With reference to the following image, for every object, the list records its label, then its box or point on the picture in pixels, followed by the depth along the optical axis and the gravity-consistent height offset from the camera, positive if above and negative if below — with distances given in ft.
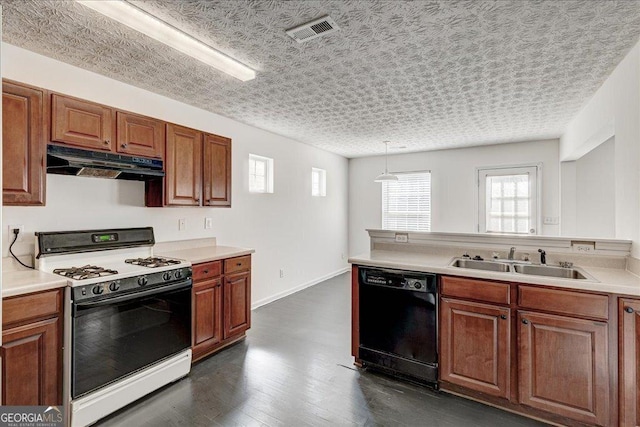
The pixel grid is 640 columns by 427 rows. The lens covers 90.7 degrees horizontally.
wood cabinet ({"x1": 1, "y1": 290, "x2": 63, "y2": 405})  5.93 -2.68
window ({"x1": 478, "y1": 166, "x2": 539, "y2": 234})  17.58 +0.87
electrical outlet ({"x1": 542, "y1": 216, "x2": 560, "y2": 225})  16.88 -0.28
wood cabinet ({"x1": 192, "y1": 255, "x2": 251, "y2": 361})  9.48 -2.90
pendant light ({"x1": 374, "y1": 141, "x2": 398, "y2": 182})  17.59 +2.07
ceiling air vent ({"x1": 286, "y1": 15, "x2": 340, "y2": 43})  6.51 +3.97
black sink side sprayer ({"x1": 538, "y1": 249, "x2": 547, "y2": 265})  8.45 -1.13
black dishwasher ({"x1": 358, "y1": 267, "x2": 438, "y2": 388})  8.19 -2.94
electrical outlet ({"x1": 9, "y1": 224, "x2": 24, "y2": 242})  7.51 -0.45
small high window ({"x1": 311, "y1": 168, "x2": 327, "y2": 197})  20.41 +2.06
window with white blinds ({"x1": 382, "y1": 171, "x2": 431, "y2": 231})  20.83 +0.84
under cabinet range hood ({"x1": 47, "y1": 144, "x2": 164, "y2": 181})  7.49 +1.28
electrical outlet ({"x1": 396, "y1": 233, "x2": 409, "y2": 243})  10.73 -0.78
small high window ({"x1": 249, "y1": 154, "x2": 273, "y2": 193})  15.17 +1.99
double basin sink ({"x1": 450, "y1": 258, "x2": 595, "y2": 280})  7.88 -1.44
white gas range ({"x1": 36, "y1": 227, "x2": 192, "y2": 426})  6.67 -2.50
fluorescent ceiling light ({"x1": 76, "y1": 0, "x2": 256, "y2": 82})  6.13 +4.02
